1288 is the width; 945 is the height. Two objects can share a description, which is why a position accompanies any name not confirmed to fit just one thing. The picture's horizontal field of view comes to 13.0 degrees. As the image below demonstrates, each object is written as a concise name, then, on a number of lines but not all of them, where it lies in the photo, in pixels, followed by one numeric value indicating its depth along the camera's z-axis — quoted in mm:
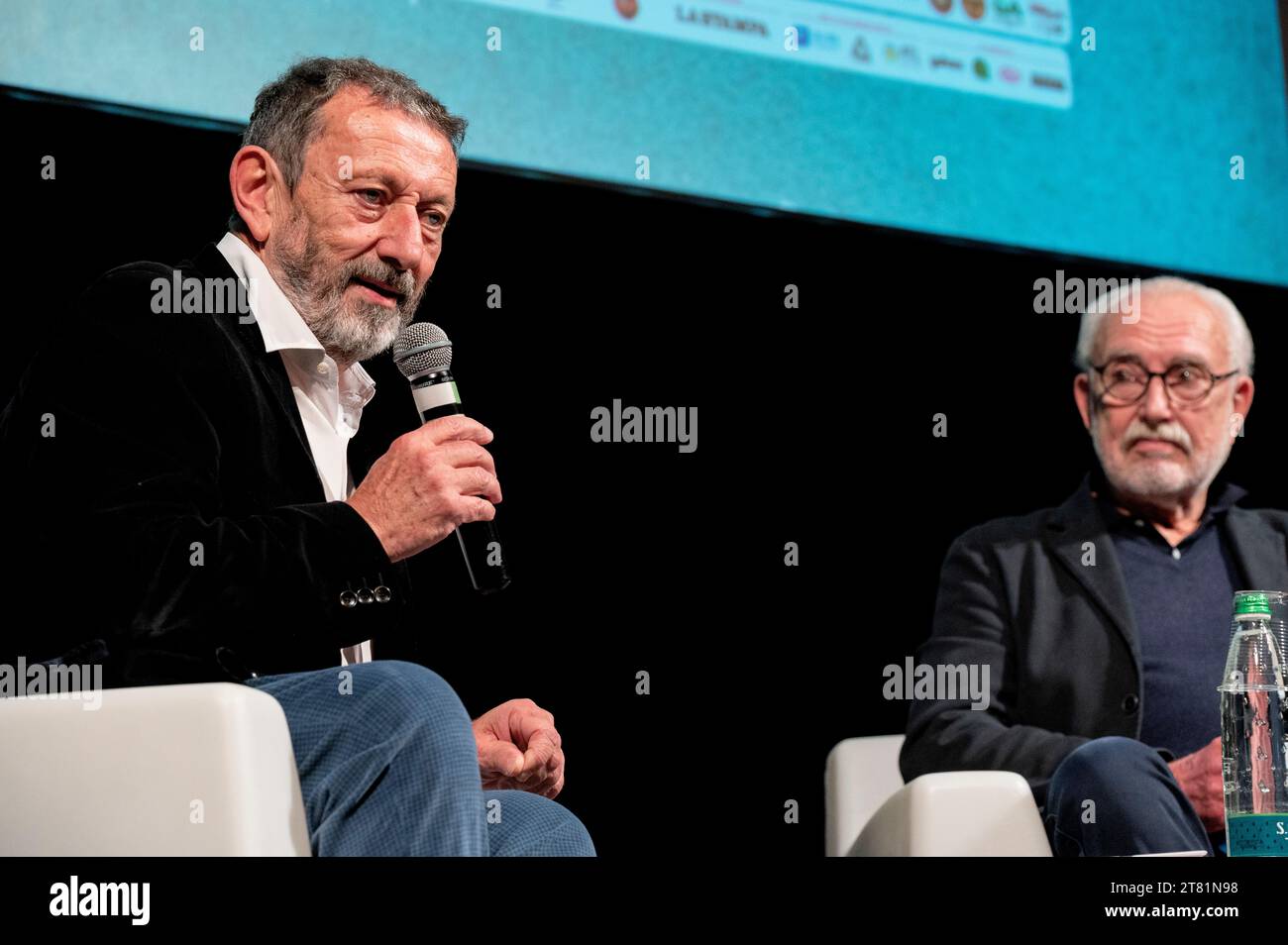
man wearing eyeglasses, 4520
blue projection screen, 4550
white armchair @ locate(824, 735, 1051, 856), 4297
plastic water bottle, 4366
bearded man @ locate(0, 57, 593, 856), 4023
